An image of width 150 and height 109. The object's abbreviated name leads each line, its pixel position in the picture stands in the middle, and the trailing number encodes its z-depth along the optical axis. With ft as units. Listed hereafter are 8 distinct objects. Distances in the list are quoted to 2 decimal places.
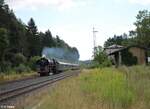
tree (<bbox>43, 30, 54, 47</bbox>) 486.38
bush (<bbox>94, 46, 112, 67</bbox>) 221.87
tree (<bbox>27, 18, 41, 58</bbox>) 421.18
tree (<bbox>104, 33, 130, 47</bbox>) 603.84
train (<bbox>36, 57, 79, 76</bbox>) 221.05
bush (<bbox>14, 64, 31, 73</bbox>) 244.79
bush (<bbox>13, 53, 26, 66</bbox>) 310.04
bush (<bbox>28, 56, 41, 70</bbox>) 307.68
